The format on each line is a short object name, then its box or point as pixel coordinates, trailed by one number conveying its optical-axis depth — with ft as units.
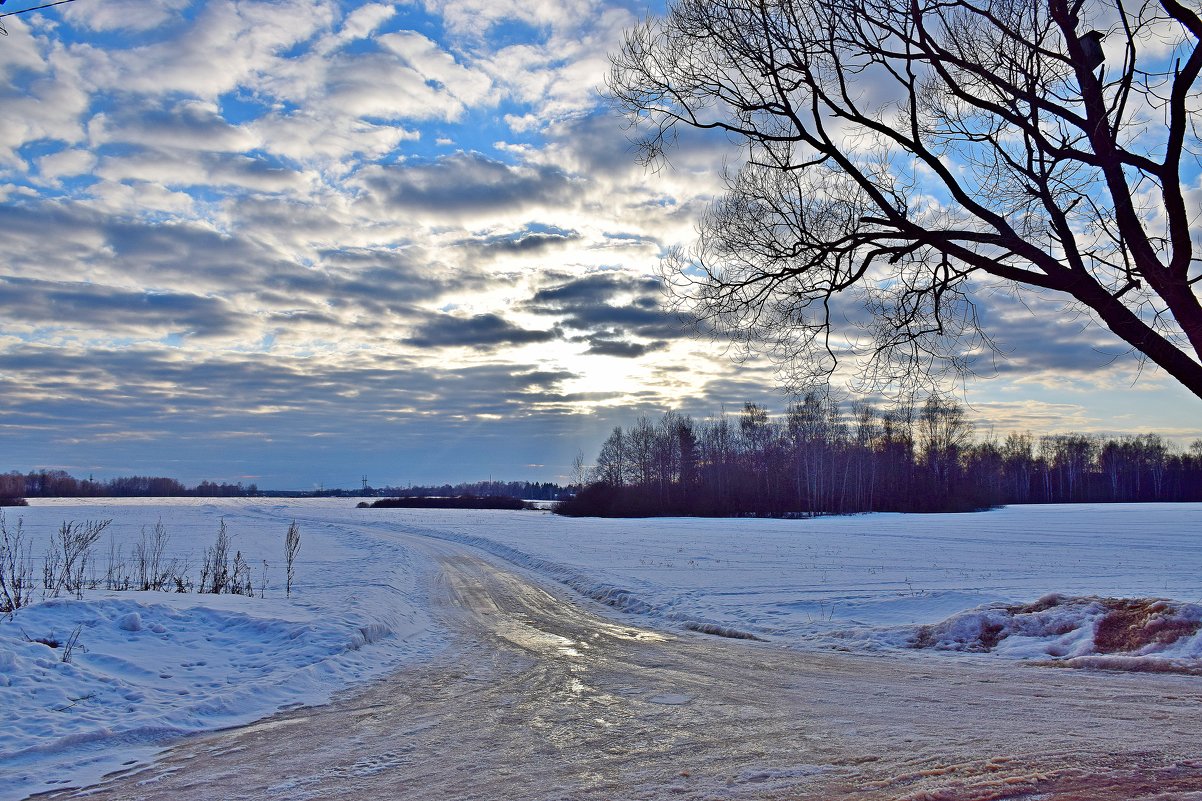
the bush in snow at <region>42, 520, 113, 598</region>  43.91
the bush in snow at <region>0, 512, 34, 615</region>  38.91
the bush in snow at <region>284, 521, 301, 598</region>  56.85
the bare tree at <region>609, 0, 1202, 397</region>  21.03
